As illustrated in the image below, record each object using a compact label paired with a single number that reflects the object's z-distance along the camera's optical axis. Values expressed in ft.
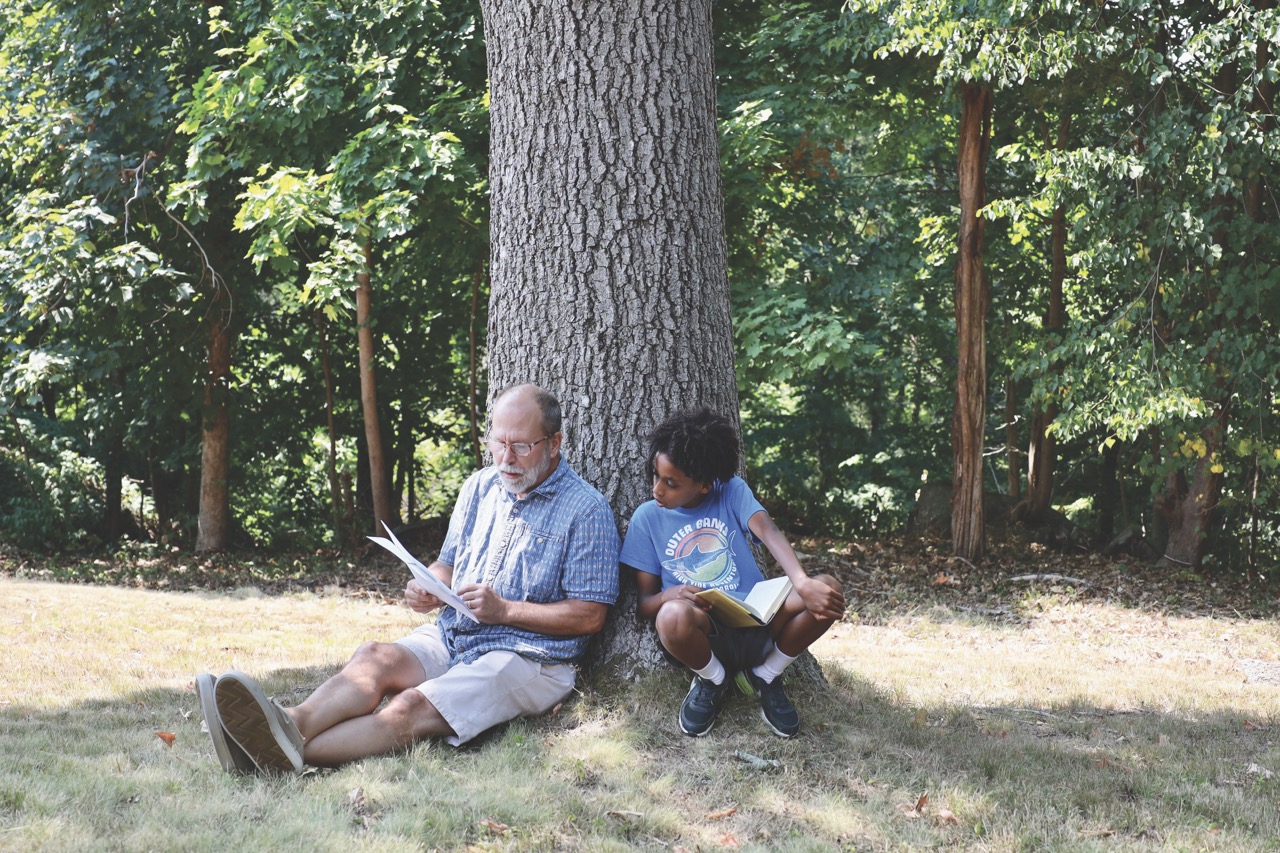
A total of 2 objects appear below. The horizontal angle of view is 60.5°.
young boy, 12.83
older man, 12.50
